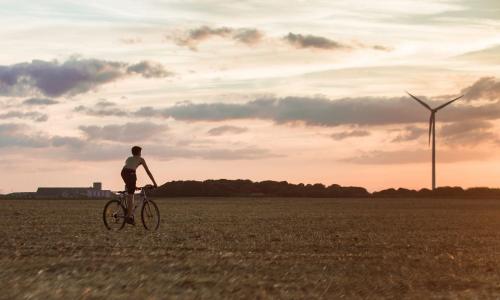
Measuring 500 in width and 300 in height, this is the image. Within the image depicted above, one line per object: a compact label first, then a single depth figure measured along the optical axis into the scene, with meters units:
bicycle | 23.59
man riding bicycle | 22.97
